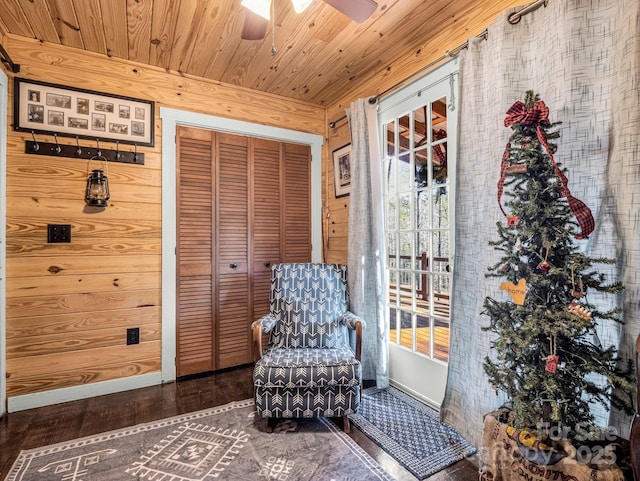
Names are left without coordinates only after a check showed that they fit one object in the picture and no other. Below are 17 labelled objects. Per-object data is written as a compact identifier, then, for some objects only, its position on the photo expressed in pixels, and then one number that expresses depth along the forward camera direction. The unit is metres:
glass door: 2.23
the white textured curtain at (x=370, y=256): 2.58
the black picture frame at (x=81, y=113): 2.31
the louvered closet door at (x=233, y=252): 2.94
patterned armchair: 1.94
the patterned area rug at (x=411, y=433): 1.70
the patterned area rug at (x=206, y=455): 1.60
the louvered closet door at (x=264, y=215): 3.10
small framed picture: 3.08
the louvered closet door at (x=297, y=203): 3.26
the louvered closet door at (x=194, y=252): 2.79
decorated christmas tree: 1.14
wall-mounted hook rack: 2.32
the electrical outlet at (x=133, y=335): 2.58
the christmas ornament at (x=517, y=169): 1.27
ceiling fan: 1.48
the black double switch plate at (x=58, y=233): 2.34
